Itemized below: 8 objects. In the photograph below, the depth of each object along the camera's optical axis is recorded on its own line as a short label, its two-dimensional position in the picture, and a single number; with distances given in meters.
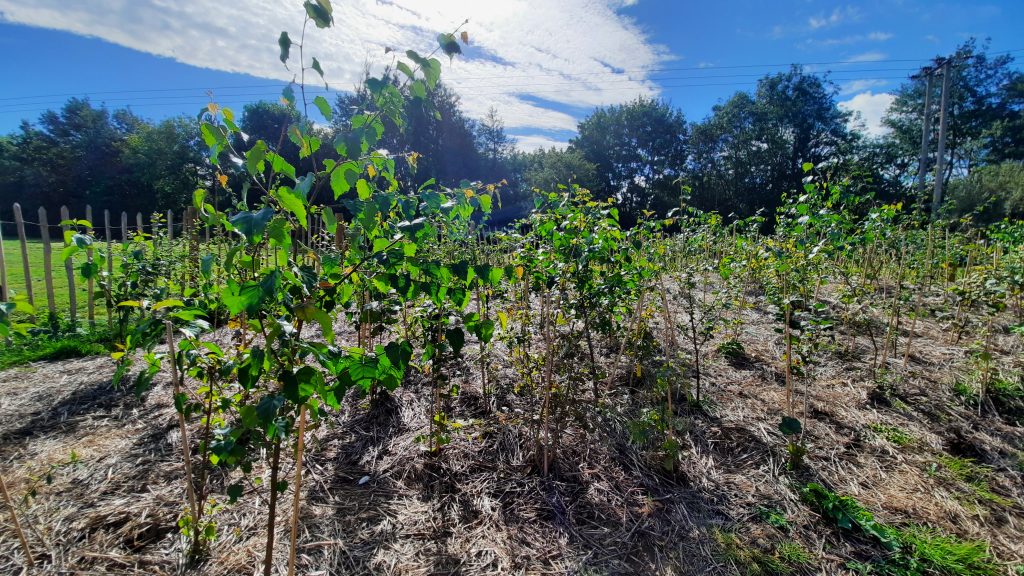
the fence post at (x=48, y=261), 4.71
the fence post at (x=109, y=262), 4.40
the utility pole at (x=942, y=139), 16.01
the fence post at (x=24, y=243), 4.57
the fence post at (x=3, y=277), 4.21
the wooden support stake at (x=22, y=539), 1.44
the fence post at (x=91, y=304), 4.65
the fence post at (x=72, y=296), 4.89
